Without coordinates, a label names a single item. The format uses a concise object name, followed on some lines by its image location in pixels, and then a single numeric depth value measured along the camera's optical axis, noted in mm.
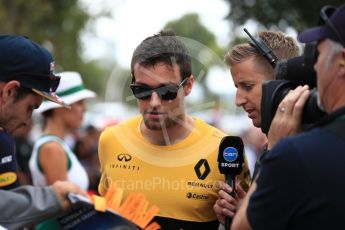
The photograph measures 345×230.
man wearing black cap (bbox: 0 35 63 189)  3041
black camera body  2682
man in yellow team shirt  3637
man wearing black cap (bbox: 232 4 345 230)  2385
